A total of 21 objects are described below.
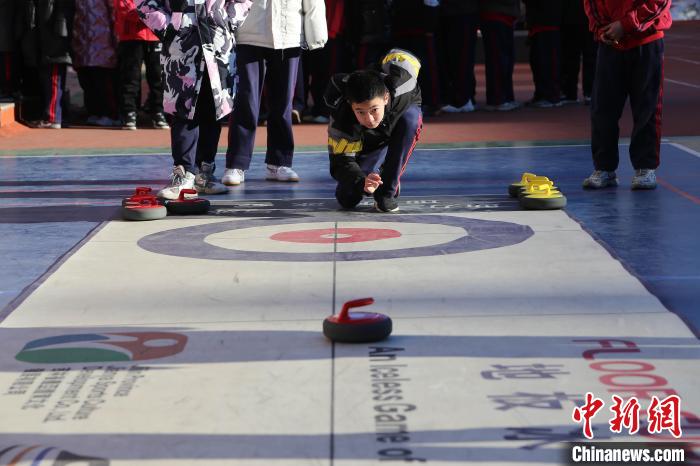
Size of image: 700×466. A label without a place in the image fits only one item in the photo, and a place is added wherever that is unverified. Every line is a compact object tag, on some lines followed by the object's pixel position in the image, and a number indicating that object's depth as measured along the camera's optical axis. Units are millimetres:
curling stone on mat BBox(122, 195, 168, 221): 6957
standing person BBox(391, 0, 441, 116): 12836
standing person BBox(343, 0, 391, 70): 12664
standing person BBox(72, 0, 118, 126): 12500
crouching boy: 6898
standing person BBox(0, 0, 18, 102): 12789
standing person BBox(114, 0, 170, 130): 12234
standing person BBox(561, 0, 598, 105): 14289
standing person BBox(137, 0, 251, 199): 7371
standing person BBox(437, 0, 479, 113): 13414
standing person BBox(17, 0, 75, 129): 12492
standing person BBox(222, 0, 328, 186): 7969
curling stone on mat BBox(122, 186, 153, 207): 7125
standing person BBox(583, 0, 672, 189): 7420
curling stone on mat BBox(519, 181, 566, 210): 7027
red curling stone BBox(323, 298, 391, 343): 4152
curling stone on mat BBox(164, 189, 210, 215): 7137
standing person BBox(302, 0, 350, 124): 12836
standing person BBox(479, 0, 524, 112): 13617
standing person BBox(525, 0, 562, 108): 13945
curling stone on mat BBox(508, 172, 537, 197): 7371
